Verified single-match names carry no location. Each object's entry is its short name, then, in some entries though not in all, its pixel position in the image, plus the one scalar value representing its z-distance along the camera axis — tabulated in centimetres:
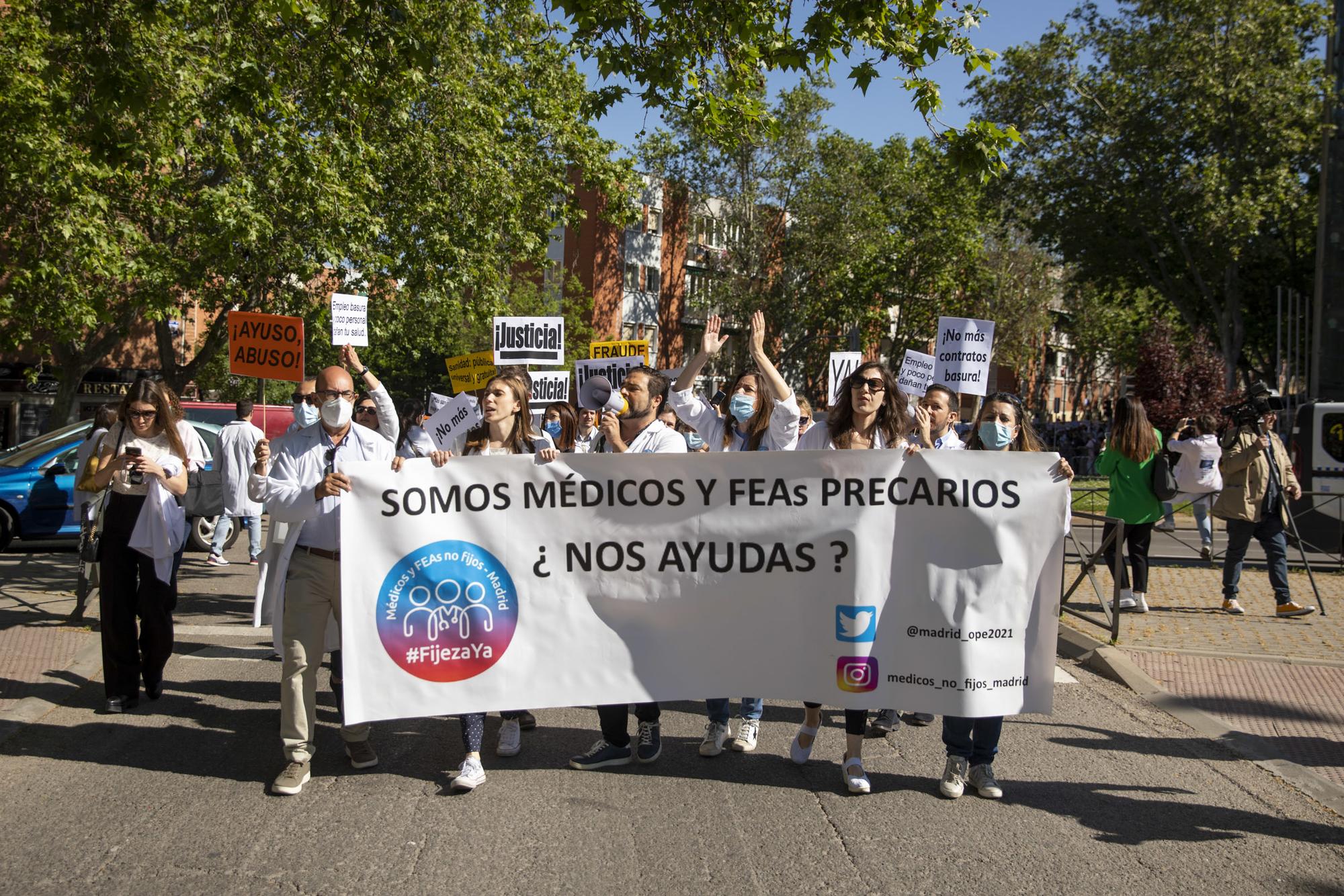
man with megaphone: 557
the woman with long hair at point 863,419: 551
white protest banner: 520
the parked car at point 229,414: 1933
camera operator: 1038
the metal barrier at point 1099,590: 877
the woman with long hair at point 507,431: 556
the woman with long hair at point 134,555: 646
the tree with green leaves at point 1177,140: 3225
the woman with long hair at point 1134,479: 990
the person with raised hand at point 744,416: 591
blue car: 1383
